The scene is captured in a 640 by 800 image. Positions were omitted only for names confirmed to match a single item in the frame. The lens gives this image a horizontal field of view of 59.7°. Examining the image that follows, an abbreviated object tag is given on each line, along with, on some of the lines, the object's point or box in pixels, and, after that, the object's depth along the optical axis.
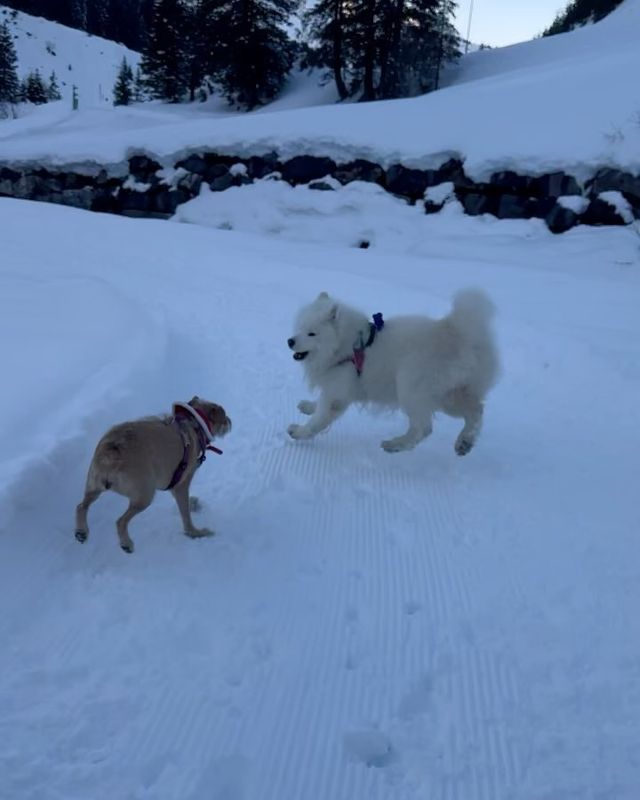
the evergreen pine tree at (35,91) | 55.66
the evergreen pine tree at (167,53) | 36.72
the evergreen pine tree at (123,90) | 49.44
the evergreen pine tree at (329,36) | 27.48
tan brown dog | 2.91
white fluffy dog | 4.46
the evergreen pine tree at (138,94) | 50.38
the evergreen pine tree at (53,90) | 62.61
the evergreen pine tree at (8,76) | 50.97
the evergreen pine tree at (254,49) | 29.17
